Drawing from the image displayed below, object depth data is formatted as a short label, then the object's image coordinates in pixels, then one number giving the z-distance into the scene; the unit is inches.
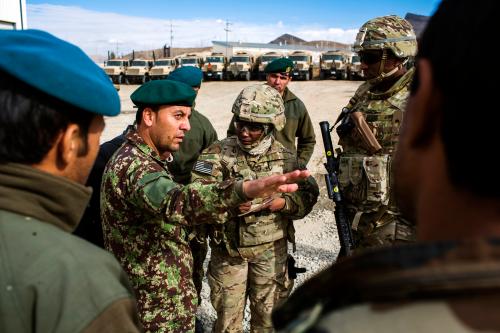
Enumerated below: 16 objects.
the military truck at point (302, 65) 1121.4
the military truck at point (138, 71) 1130.7
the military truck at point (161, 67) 1099.9
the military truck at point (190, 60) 1184.8
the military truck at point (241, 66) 1152.8
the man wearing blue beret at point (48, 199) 39.0
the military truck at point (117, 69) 1157.8
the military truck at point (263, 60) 1154.7
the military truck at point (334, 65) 1161.4
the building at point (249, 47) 2055.9
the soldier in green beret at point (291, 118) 192.2
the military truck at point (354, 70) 1120.2
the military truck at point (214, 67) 1174.3
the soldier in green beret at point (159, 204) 76.0
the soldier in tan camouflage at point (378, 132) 120.2
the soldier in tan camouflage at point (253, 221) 119.5
